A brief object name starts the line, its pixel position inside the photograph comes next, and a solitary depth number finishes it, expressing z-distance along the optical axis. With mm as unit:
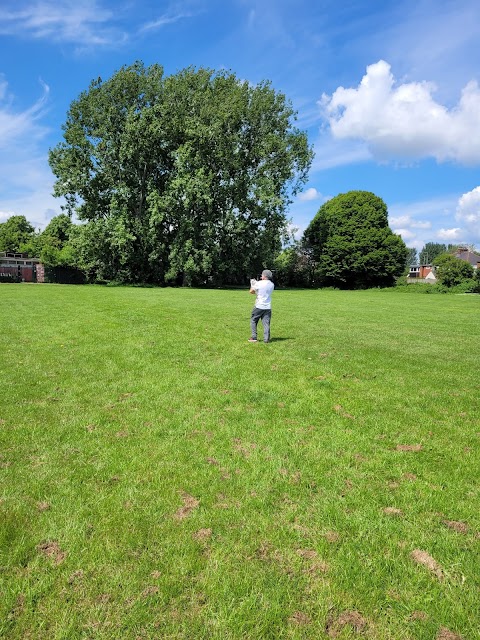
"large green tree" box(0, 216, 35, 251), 86375
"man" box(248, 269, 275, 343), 11531
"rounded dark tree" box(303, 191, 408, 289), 61344
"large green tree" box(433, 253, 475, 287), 56269
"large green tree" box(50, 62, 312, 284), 43938
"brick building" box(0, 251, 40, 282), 57297
